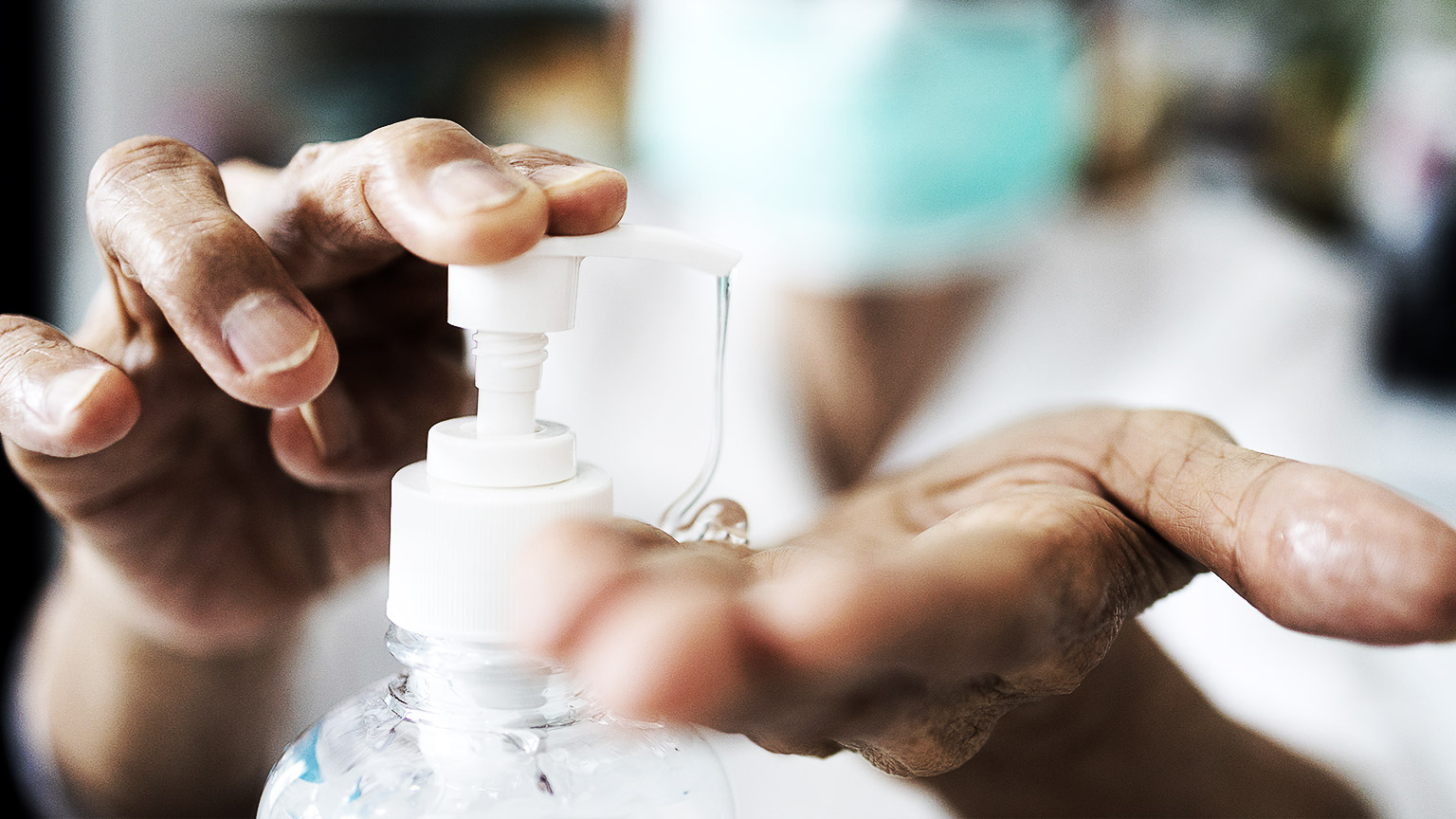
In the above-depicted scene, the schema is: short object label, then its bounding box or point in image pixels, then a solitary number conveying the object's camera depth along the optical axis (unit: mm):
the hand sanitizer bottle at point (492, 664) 339
